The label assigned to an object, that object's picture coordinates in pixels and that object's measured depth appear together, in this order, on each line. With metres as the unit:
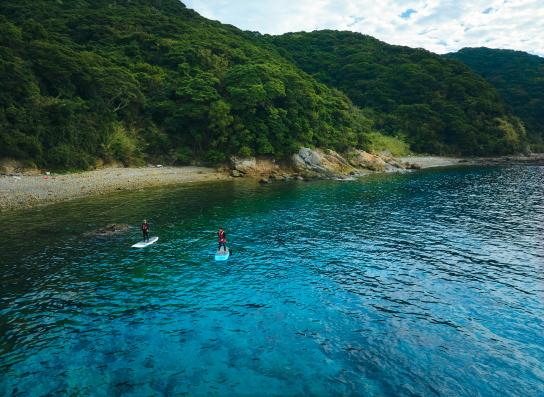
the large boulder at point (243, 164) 74.56
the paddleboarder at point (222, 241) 28.22
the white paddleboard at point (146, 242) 30.47
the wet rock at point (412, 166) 95.88
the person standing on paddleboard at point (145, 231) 30.68
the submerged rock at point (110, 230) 33.56
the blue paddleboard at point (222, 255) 28.05
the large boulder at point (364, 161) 90.81
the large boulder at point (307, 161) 78.56
